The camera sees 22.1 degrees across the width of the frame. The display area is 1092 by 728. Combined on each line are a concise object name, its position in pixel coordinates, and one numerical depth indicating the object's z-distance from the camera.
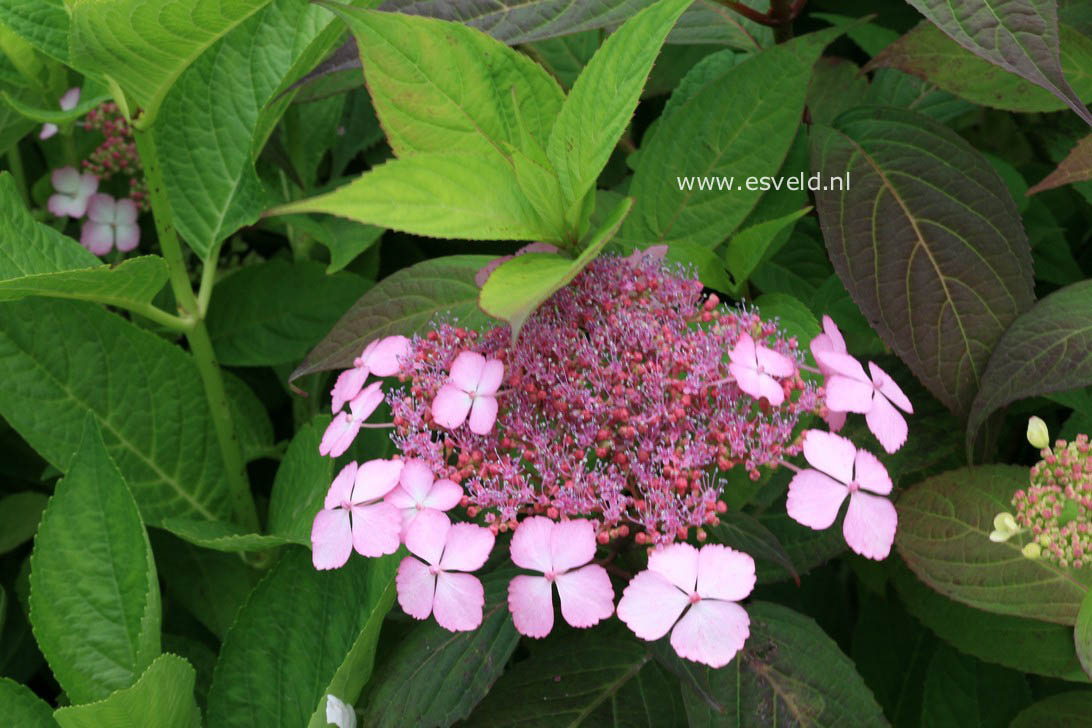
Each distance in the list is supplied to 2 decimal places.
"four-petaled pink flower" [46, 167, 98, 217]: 0.85
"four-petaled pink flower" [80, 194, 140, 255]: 0.85
